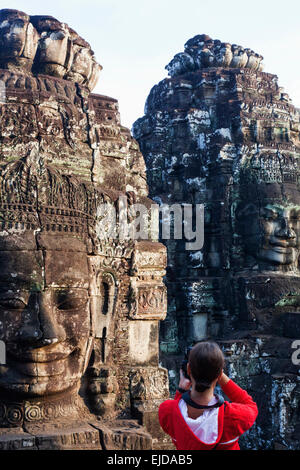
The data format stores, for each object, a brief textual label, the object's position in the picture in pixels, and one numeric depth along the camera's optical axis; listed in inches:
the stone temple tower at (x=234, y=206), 403.2
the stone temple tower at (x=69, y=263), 171.0
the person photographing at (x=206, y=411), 105.3
